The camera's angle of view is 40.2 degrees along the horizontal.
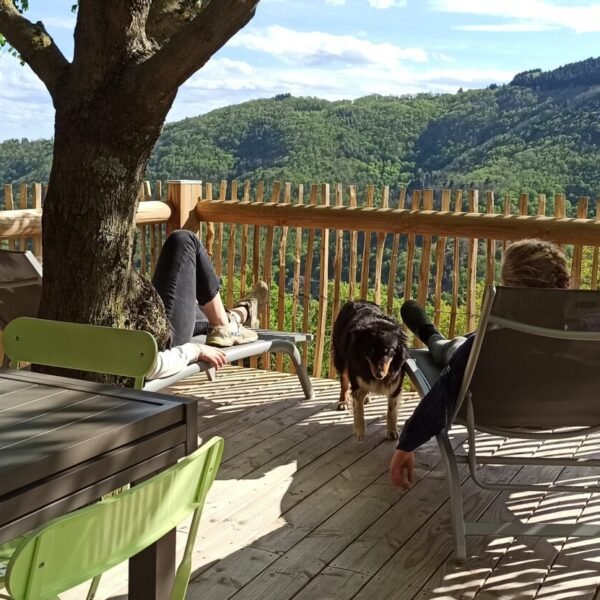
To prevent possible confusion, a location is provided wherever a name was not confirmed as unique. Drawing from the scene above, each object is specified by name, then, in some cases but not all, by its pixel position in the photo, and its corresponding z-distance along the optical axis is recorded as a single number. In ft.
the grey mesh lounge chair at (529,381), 8.68
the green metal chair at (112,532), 3.48
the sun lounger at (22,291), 12.46
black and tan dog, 12.50
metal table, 4.68
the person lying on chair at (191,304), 13.29
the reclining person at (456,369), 9.53
